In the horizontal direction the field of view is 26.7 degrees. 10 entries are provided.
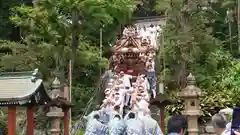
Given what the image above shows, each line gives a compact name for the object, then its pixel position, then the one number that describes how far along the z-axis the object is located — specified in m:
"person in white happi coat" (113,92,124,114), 8.53
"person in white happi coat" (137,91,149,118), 8.45
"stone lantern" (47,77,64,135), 13.71
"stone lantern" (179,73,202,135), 13.20
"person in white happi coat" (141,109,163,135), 8.17
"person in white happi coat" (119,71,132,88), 8.76
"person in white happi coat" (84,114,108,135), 8.33
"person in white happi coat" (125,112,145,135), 8.06
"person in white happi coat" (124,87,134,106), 8.59
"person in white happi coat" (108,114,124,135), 8.16
